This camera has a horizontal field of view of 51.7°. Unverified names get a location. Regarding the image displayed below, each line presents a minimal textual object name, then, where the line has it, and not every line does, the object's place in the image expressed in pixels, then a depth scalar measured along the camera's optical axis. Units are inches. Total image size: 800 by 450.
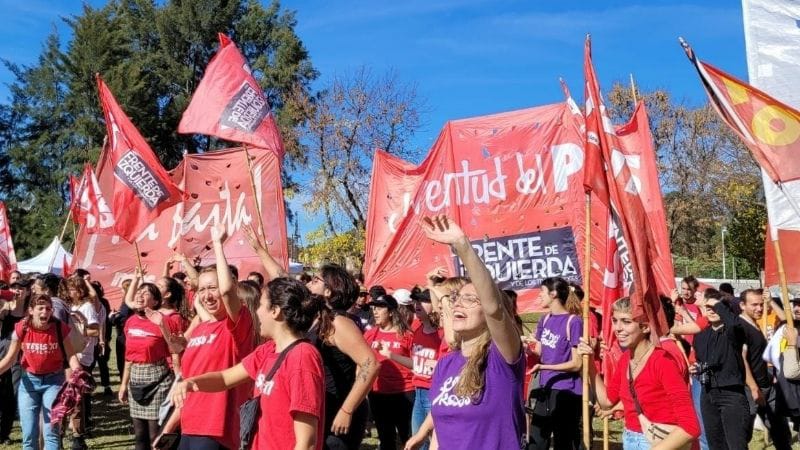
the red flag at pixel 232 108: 395.5
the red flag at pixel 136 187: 426.9
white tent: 1072.7
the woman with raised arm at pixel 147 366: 275.9
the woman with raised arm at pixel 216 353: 193.6
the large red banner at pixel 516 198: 409.4
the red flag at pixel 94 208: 587.5
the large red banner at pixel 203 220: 484.6
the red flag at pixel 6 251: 618.0
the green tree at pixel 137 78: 1774.1
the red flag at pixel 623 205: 226.4
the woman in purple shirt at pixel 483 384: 135.9
